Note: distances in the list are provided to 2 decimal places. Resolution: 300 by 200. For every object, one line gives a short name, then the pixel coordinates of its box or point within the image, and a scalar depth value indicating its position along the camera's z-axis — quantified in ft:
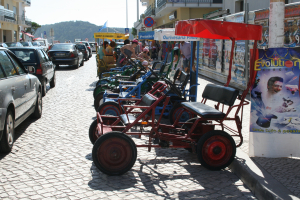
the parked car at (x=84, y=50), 103.55
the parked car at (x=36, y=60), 37.69
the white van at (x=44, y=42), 135.31
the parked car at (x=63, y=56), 71.72
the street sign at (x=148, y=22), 55.62
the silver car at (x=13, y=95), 18.16
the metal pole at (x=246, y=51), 35.24
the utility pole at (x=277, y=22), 17.47
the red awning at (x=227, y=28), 15.94
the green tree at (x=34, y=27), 335.42
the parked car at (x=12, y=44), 76.13
